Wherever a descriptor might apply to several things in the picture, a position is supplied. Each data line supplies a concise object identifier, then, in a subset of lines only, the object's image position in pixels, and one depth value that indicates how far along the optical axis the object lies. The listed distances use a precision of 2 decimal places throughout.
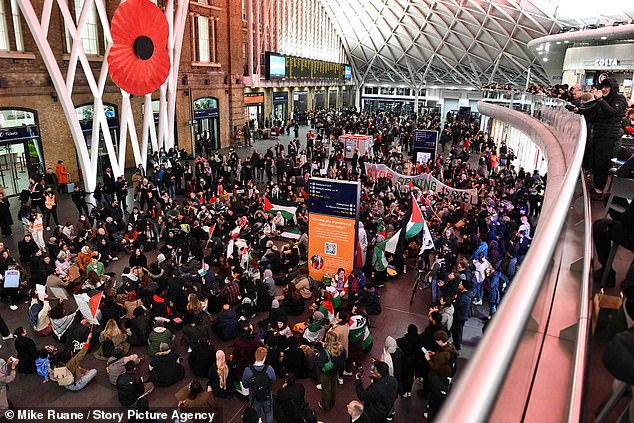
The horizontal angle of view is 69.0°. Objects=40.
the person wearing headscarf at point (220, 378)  7.97
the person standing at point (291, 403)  6.80
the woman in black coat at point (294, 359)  8.41
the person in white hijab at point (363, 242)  13.62
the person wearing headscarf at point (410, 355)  8.24
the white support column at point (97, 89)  18.62
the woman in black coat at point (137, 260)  12.33
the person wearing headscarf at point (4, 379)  7.42
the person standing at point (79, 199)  16.25
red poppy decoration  20.14
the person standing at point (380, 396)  6.62
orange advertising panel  12.99
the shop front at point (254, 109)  39.88
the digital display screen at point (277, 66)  40.34
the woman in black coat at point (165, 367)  8.25
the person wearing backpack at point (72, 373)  8.06
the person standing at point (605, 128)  5.36
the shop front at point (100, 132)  23.33
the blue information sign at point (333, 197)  12.72
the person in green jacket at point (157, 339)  8.80
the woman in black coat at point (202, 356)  8.62
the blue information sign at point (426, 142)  25.91
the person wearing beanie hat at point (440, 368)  7.19
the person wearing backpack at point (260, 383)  7.16
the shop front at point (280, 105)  45.91
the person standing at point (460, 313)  9.38
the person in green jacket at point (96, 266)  11.75
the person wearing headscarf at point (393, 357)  7.67
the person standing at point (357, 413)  6.22
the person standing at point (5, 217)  15.13
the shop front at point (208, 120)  32.31
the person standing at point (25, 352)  8.36
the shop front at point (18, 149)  19.36
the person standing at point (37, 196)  15.71
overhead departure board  44.25
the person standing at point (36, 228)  13.58
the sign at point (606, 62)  24.69
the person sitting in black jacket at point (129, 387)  7.66
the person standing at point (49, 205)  15.59
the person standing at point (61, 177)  20.50
